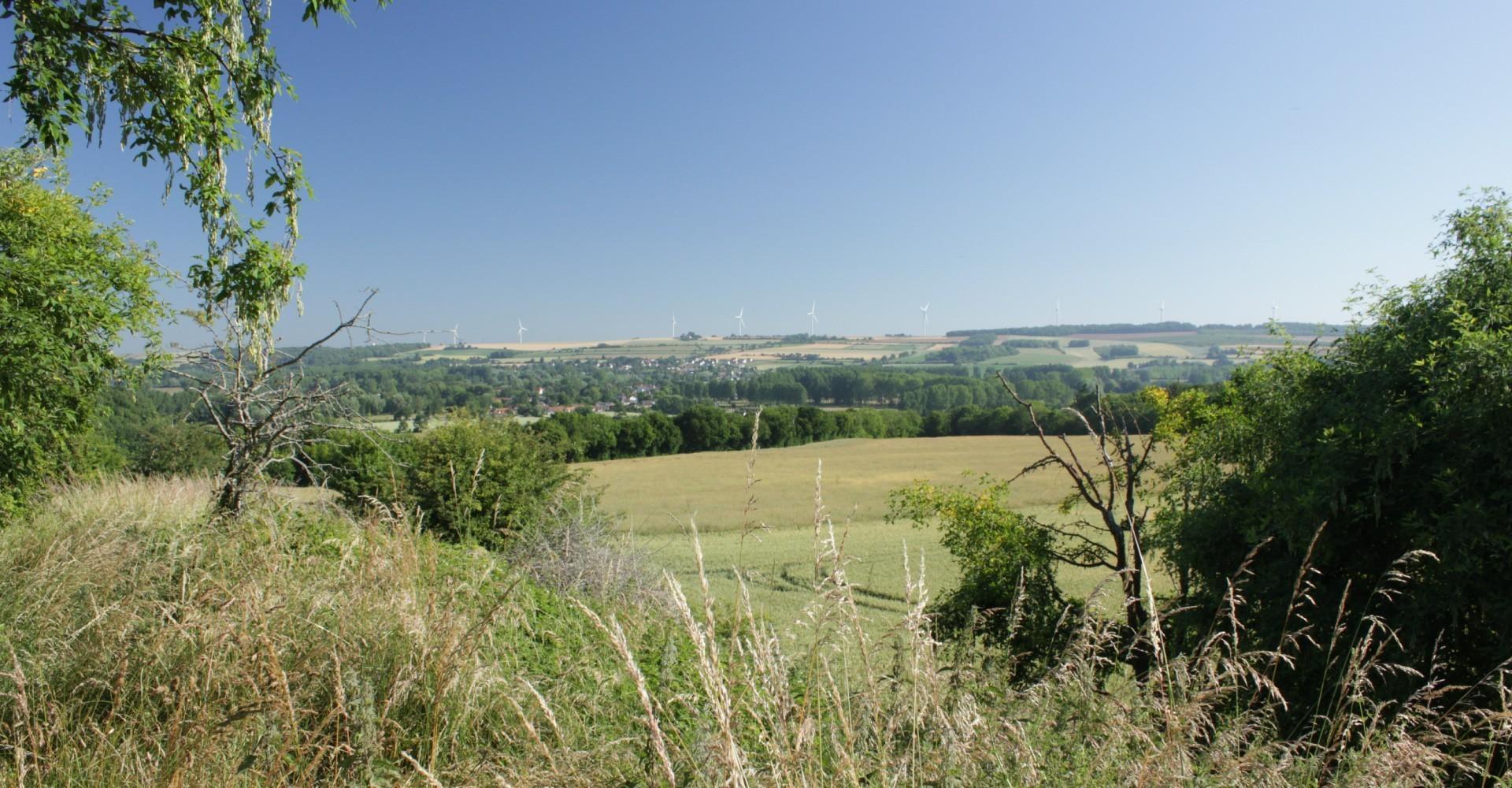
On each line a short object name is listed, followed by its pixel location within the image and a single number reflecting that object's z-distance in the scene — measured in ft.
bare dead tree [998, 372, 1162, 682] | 28.62
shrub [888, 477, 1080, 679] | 34.73
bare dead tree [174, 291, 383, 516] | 17.48
